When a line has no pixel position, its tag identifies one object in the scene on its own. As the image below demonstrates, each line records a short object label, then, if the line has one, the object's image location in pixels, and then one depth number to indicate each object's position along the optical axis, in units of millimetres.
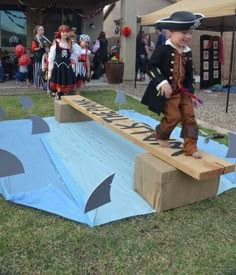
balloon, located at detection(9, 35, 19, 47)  8631
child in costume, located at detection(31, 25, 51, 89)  6343
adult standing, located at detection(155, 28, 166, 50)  7420
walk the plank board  1995
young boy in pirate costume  2180
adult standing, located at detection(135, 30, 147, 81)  8353
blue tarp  2117
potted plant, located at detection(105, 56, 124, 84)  7723
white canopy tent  5039
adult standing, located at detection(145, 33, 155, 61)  8559
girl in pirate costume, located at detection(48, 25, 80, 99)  4953
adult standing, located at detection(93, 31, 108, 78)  8127
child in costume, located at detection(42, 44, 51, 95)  6039
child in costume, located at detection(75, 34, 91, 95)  5399
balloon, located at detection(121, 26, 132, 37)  7974
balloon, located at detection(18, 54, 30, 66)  6710
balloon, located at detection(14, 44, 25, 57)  6799
